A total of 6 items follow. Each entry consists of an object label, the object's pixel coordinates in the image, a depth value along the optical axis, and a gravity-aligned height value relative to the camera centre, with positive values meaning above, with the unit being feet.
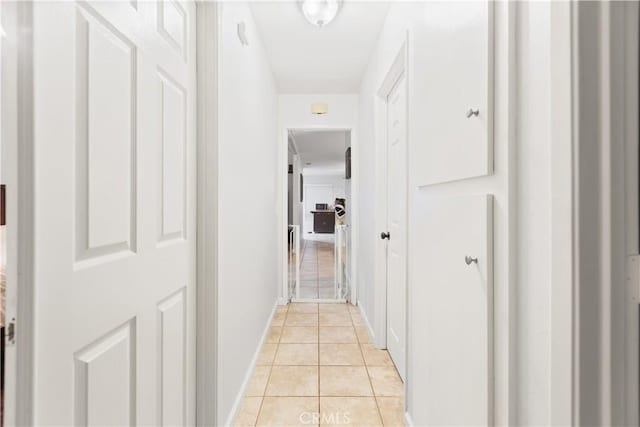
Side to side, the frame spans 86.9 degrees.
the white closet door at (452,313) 3.07 -1.14
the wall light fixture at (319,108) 11.89 +3.71
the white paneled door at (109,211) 2.07 +0.02
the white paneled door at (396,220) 7.15 -0.16
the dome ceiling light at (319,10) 6.78 +4.16
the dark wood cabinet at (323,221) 42.18 -0.99
